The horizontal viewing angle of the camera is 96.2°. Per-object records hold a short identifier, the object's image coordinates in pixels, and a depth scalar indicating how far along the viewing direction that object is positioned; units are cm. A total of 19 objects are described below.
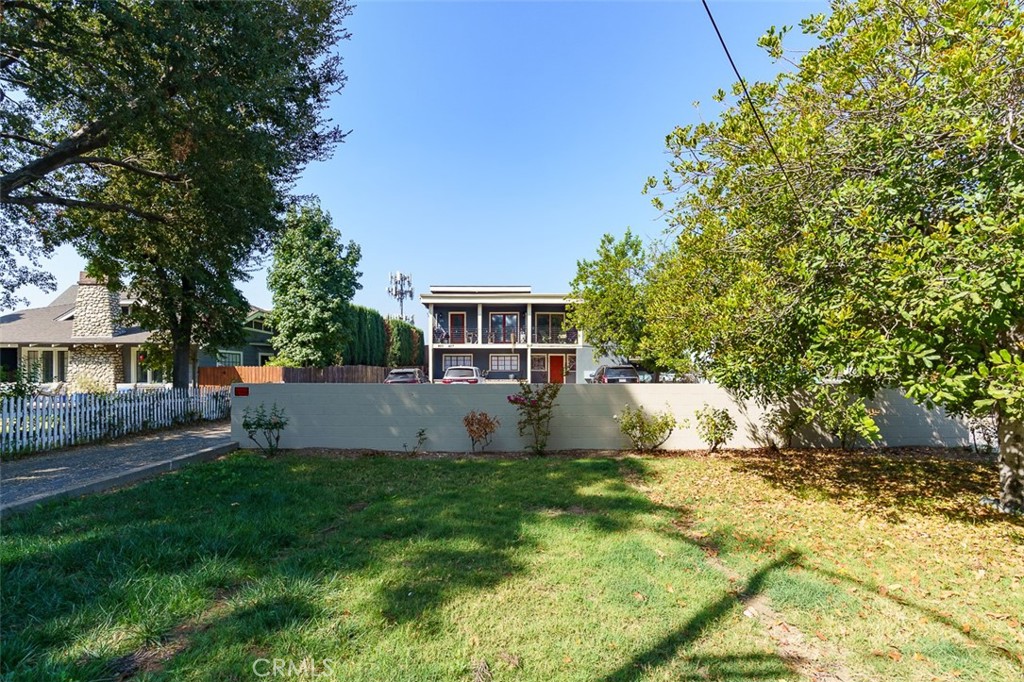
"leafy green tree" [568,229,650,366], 1554
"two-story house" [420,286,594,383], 2962
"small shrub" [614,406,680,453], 845
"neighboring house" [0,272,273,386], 2114
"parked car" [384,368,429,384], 1928
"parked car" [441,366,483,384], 1994
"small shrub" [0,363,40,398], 922
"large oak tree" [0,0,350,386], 656
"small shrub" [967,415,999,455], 823
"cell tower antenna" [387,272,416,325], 5206
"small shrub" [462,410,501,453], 842
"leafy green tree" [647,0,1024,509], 381
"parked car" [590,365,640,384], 1751
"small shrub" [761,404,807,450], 859
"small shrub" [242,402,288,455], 820
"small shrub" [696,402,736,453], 848
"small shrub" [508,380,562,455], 837
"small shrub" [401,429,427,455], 851
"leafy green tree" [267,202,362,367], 2208
